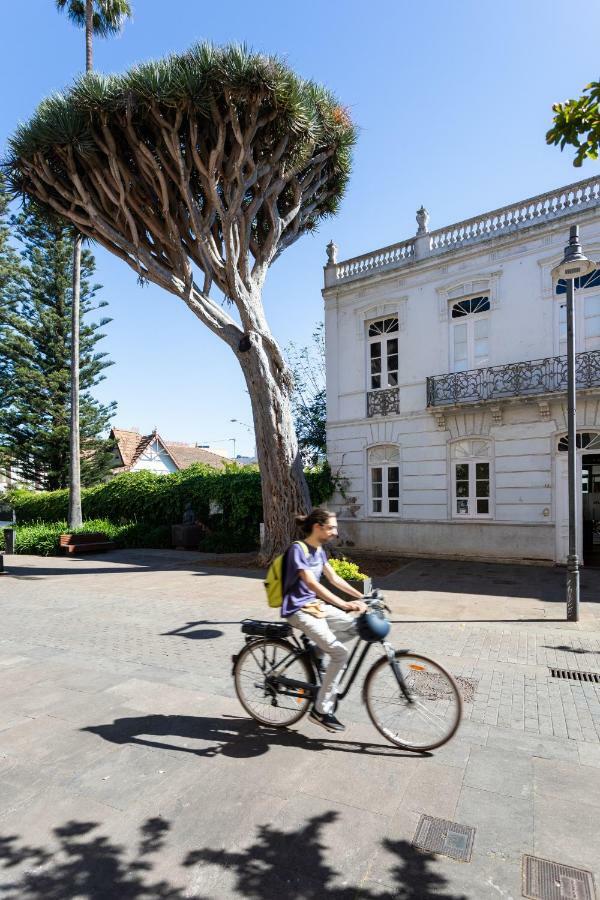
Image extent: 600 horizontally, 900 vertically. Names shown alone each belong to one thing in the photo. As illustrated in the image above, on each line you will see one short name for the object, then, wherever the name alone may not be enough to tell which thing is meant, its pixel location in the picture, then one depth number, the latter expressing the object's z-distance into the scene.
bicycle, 3.91
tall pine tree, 26.00
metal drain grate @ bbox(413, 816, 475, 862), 2.86
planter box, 8.88
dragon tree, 11.88
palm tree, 19.34
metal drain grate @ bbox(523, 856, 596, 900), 2.54
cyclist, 3.96
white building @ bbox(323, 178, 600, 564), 13.59
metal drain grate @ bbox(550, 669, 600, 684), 5.51
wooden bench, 17.75
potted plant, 9.31
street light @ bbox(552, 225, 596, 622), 7.52
